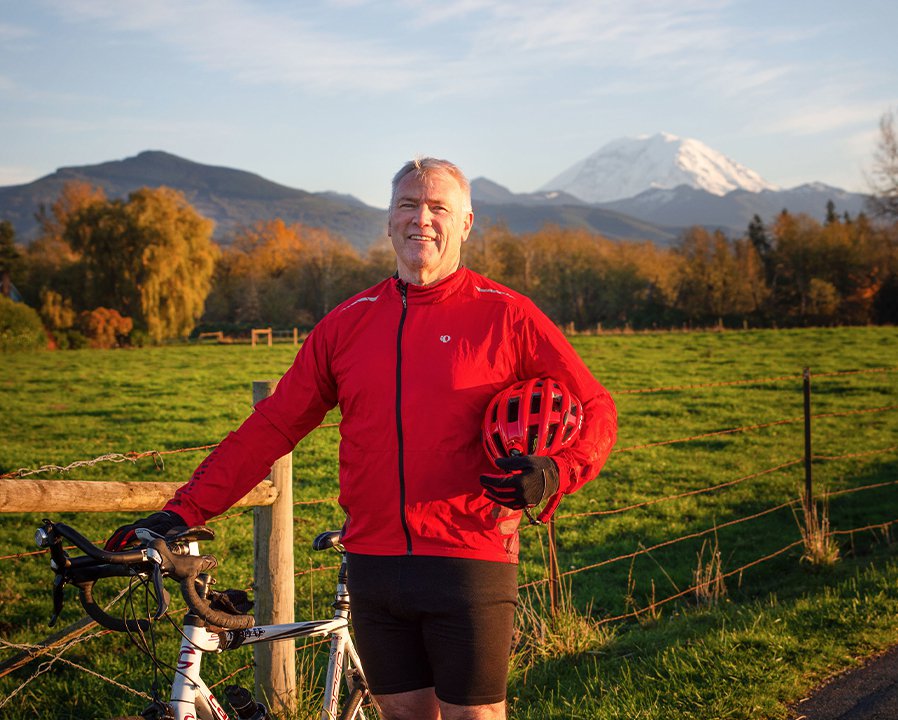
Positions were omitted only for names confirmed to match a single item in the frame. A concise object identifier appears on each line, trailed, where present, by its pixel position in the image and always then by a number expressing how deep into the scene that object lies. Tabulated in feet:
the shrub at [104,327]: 145.75
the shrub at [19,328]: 125.49
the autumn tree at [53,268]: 159.33
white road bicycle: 7.02
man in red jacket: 8.24
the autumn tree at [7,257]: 179.63
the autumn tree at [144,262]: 155.22
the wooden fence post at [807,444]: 25.84
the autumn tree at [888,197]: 182.09
